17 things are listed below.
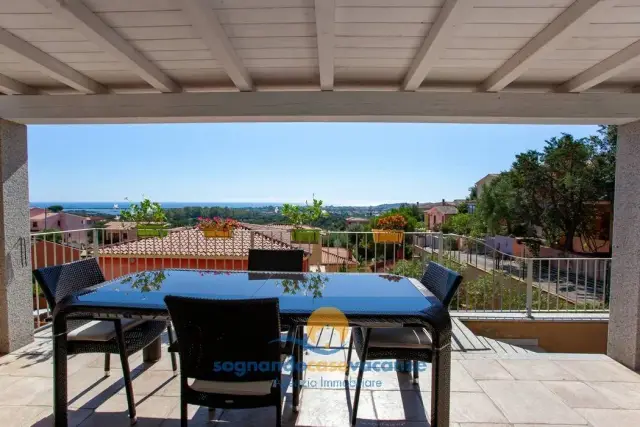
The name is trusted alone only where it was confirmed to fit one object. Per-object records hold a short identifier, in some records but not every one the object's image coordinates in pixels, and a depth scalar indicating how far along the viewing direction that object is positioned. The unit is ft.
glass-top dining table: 5.96
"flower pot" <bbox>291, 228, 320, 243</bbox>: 15.67
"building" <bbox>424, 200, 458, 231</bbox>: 98.05
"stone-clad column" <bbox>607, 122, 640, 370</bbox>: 9.95
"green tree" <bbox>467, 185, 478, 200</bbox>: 110.09
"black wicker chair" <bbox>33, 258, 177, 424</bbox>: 7.04
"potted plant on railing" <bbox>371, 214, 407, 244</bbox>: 15.24
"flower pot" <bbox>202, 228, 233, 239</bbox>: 15.97
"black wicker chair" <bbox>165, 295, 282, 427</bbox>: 5.18
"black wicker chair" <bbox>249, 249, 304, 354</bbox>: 10.21
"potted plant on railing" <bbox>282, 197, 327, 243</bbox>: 15.76
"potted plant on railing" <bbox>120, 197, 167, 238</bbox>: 17.20
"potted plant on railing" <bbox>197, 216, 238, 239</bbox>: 15.99
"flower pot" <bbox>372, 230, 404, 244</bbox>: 15.16
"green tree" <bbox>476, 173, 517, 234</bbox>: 59.47
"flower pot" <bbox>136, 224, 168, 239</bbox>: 17.17
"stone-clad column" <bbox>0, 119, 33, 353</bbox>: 10.05
